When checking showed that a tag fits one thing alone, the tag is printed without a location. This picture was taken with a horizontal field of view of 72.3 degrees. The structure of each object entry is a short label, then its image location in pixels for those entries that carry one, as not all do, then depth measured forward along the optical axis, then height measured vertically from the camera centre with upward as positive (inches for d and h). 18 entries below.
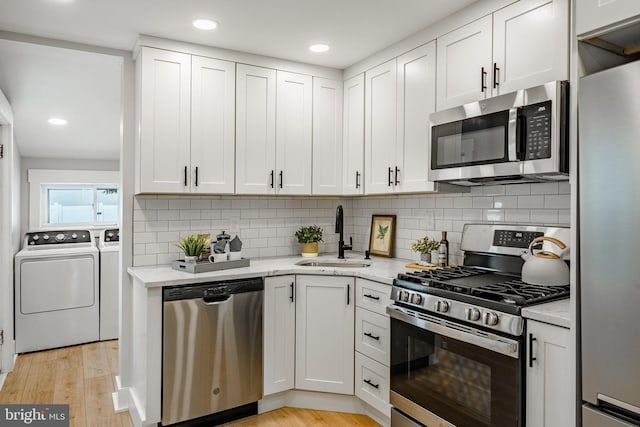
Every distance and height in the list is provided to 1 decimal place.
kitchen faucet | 128.6 -5.3
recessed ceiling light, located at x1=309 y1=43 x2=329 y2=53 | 114.6 +43.4
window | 186.9 +5.0
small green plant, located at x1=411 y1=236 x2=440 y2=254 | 112.7 -8.8
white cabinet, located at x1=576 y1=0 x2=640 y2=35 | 55.4 +26.5
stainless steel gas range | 69.9 -21.6
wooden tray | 104.0 -13.6
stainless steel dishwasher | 97.0 -32.5
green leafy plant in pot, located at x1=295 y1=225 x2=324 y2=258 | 135.2 -9.0
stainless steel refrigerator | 54.0 -4.1
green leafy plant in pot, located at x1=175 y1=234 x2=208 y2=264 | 107.8 -9.4
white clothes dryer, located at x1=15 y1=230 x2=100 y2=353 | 153.9 -31.2
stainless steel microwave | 74.3 +13.9
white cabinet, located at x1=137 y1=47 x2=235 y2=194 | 107.0 +22.2
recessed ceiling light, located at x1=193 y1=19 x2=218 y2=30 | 99.0 +42.8
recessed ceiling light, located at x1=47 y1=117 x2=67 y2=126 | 157.4 +32.0
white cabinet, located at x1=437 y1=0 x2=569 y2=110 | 75.8 +31.0
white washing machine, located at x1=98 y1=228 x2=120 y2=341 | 167.3 -31.7
